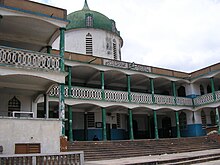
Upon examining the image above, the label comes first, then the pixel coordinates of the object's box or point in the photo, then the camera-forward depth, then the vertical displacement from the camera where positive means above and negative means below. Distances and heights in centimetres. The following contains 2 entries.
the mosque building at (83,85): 1271 +286
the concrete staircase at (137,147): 1542 -113
